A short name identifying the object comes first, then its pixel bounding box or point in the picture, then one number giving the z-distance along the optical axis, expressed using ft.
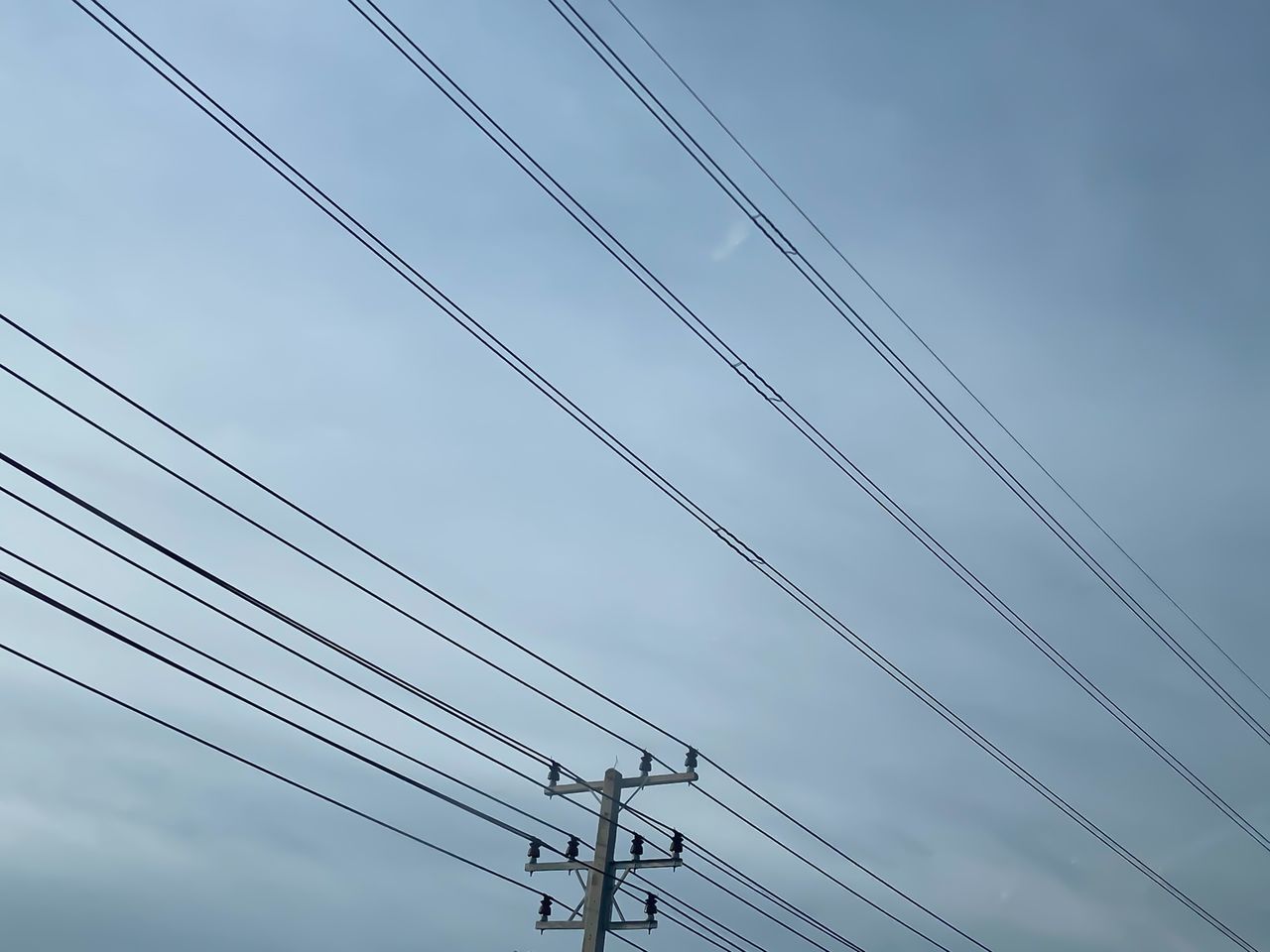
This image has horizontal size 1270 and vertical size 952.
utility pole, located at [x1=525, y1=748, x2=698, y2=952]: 77.20
